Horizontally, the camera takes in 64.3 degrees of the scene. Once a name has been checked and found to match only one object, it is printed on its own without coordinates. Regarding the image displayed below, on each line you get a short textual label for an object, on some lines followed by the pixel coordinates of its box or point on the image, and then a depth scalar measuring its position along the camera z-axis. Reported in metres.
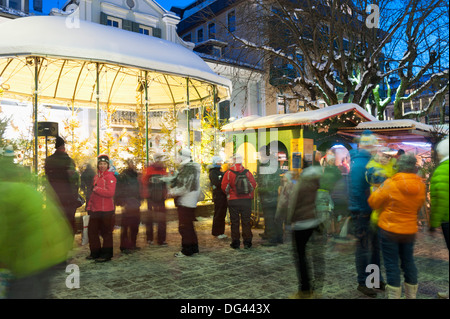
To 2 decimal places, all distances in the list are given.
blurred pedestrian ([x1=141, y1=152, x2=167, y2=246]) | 7.77
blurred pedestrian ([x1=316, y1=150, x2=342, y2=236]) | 7.15
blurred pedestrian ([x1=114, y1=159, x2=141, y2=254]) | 7.26
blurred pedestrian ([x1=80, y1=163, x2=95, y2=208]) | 7.39
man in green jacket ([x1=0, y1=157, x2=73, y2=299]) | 2.38
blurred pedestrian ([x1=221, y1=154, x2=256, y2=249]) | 7.28
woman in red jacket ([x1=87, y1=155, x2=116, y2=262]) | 6.36
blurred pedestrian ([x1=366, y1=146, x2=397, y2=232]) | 4.80
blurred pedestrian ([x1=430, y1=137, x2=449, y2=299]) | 3.80
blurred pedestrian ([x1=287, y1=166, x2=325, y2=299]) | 4.43
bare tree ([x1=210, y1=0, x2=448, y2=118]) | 13.70
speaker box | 10.10
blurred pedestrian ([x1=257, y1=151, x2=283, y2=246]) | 7.82
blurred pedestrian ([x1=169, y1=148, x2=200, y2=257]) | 6.70
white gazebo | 8.55
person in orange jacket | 3.89
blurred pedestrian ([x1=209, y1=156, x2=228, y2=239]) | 8.54
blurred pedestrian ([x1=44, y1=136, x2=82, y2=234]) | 6.51
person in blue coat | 4.73
